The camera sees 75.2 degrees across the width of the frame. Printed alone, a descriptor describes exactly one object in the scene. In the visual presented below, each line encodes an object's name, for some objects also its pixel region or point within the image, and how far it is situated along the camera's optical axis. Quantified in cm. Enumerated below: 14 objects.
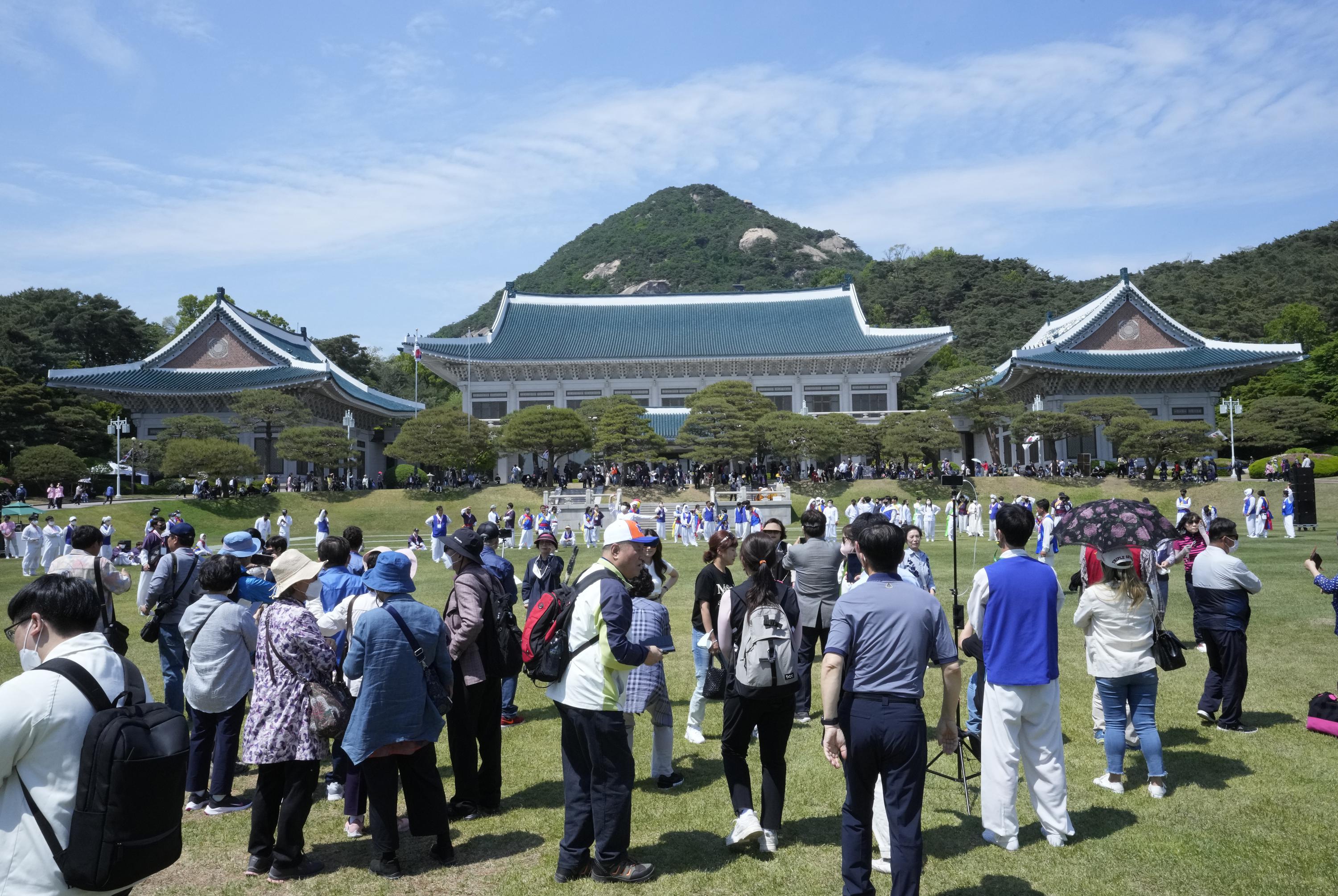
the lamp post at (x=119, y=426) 3719
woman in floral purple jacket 459
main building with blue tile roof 4784
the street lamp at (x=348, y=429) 4234
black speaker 2444
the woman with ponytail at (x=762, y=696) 459
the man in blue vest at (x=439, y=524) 2455
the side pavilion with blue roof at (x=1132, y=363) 4331
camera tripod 517
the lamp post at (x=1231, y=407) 3706
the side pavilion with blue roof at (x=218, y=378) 4309
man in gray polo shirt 390
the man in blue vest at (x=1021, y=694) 475
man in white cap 445
